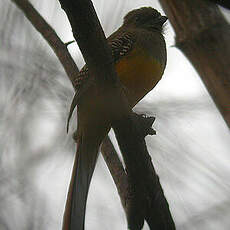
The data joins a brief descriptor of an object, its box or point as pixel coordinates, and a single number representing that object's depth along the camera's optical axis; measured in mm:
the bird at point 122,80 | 5005
